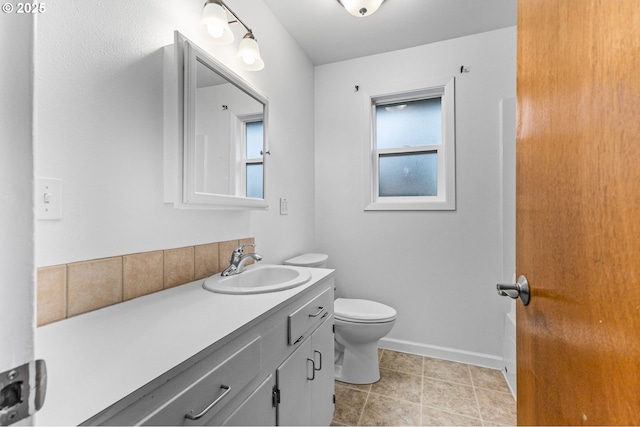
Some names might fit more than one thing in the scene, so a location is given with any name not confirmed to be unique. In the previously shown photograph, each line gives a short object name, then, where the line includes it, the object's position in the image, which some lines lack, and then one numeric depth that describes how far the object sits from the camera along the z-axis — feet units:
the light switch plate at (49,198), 2.39
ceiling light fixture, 5.42
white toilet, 5.79
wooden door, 1.22
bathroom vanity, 1.59
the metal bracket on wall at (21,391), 0.75
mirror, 3.55
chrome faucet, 4.27
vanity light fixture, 3.88
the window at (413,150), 7.14
